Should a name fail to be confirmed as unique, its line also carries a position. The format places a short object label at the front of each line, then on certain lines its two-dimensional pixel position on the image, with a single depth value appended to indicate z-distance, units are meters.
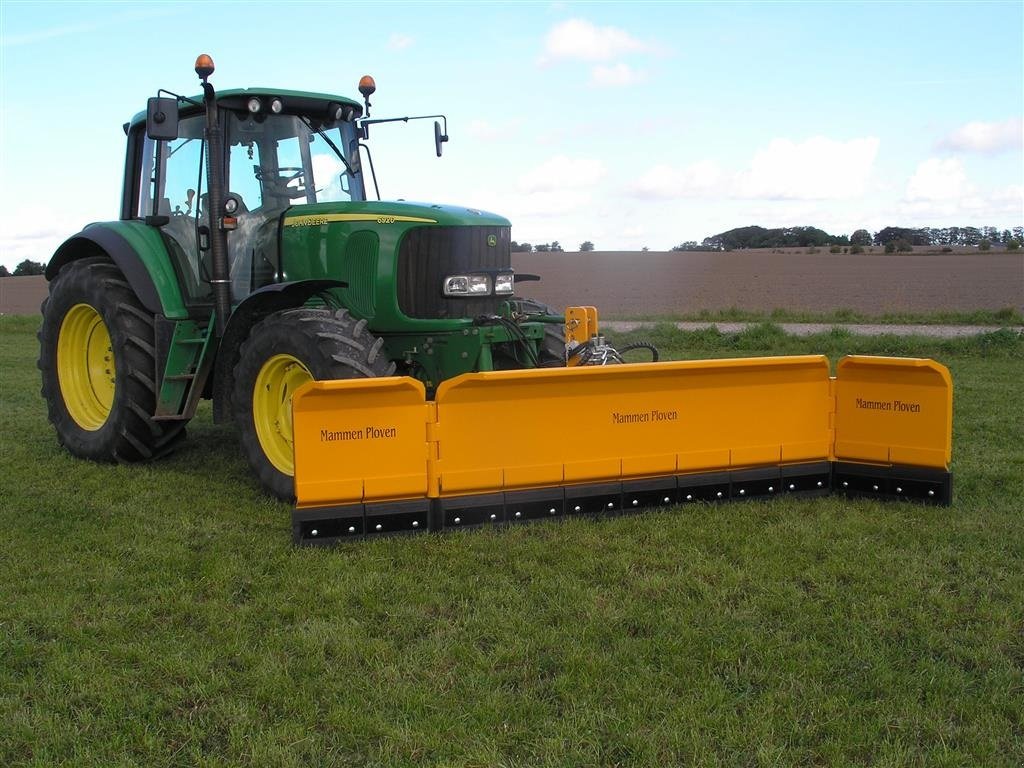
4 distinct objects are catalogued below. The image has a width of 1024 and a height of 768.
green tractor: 5.92
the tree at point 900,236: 58.16
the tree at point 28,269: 48.91
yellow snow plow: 4.95
